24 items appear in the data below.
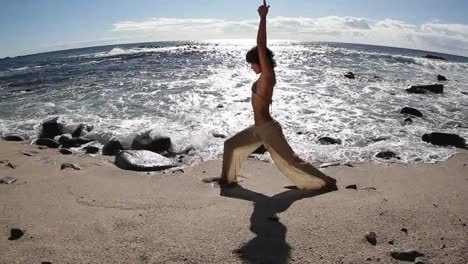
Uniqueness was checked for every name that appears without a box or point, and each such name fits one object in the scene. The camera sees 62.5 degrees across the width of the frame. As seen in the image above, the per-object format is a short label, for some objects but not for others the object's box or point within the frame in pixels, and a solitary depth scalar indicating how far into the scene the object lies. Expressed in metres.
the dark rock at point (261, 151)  6.97
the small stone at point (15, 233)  3.54
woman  4.09
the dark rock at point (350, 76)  19.69
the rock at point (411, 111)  10.68
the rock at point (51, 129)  8.69
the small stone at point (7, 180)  5.14
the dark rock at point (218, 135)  8.11
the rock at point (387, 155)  6.65
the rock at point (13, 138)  8.36
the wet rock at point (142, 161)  5.91
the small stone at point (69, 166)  5.88
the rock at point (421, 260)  3.10
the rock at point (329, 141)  7.64
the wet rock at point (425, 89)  15.34
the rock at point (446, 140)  7.57
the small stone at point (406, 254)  3.21
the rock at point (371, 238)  3.46
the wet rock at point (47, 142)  7.78
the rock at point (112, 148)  7.20
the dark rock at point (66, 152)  7.16
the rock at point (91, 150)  7.29
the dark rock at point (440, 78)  20.89
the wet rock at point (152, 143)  7.17
